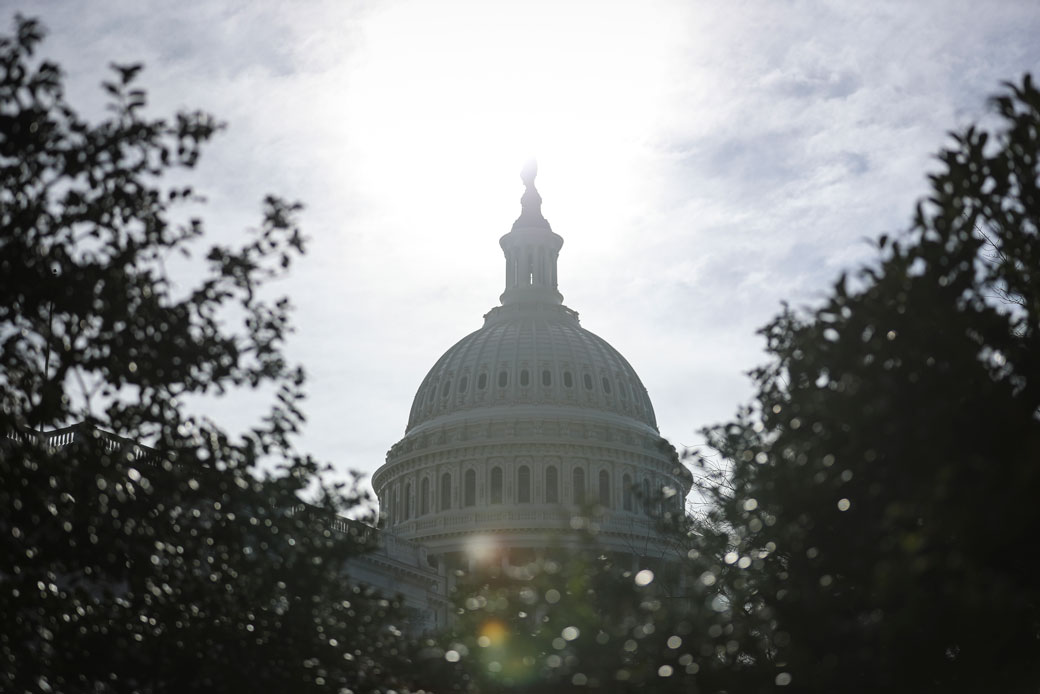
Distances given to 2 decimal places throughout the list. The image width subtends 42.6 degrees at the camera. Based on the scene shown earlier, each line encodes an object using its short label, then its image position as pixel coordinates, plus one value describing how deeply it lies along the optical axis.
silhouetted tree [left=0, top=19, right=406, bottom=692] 13.30
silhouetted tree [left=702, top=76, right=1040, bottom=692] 10.34
